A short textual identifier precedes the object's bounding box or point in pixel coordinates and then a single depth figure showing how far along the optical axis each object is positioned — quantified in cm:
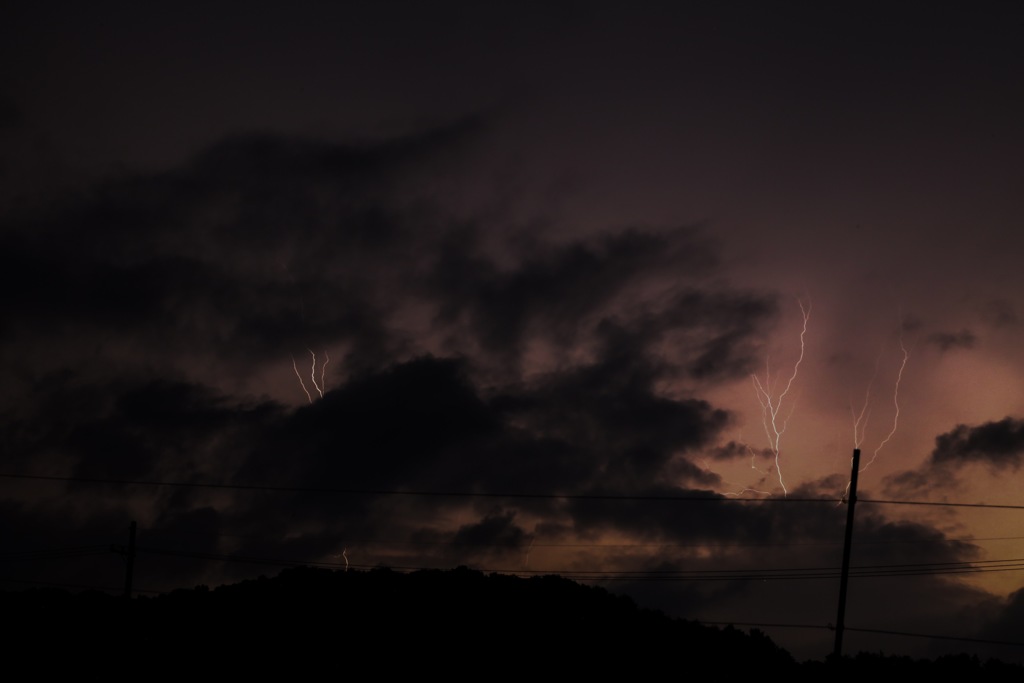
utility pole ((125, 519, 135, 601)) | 5800
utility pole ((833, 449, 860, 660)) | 4131
